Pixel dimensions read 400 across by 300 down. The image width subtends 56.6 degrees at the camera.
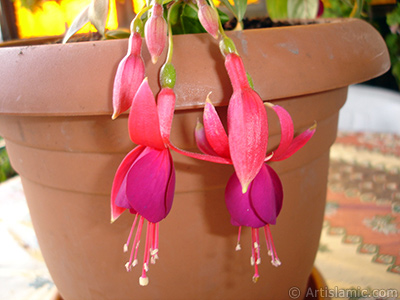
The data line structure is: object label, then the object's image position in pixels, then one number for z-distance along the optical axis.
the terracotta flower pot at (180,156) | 0.26
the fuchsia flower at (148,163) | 0.21
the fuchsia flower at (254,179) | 0.23
